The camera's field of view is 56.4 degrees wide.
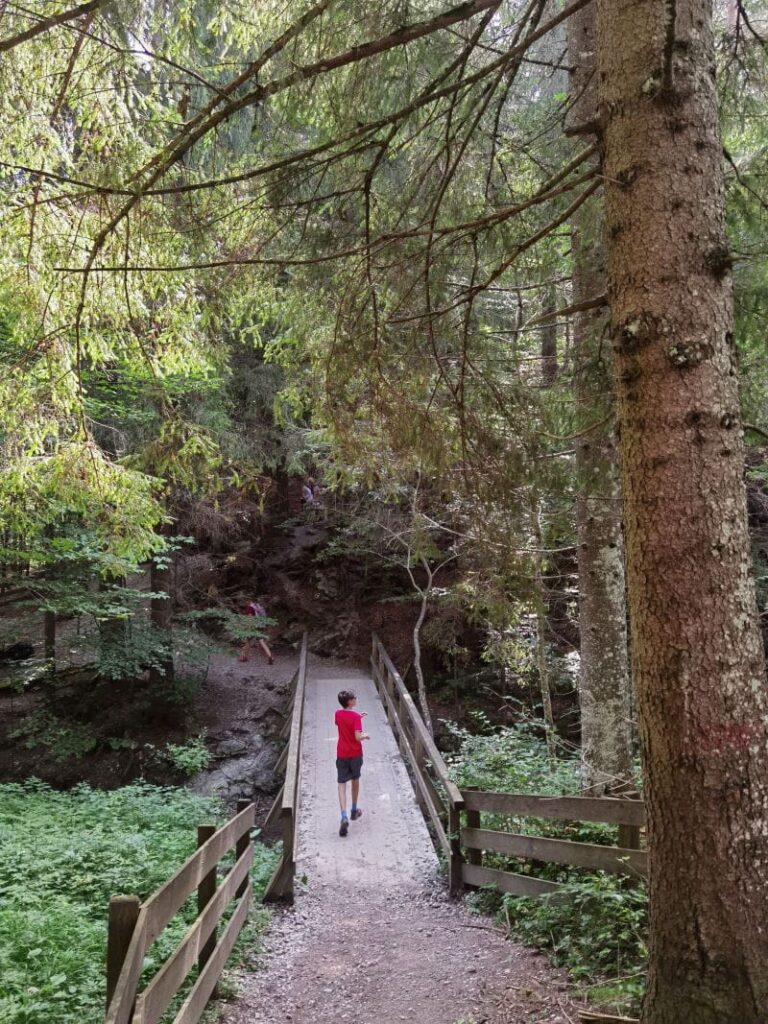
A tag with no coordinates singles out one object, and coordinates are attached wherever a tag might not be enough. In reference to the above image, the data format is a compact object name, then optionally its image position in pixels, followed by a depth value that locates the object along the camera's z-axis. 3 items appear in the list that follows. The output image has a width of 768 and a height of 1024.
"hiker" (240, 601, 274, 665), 17.88
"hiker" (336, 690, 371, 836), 8.12
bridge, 3.54
